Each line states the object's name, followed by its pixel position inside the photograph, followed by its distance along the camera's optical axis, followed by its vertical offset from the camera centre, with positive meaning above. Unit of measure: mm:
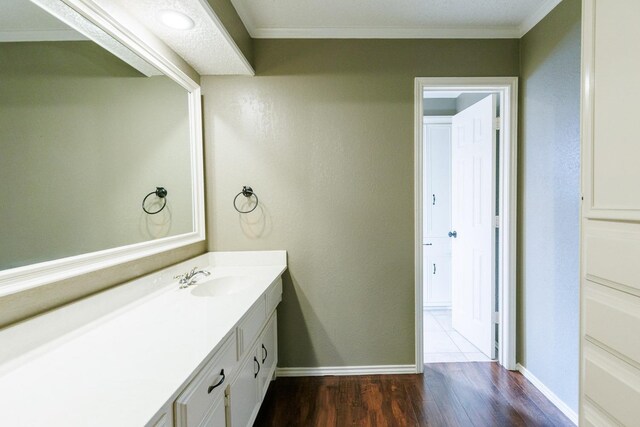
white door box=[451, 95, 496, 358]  2246 -177
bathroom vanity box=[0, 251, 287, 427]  637 -449
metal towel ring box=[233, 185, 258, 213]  2033 +79
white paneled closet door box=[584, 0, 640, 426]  900 -52
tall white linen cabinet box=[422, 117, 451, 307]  3326 -84
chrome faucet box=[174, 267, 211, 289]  1559 -415
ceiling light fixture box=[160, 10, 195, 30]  1350 +924
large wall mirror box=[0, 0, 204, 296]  895 +250
